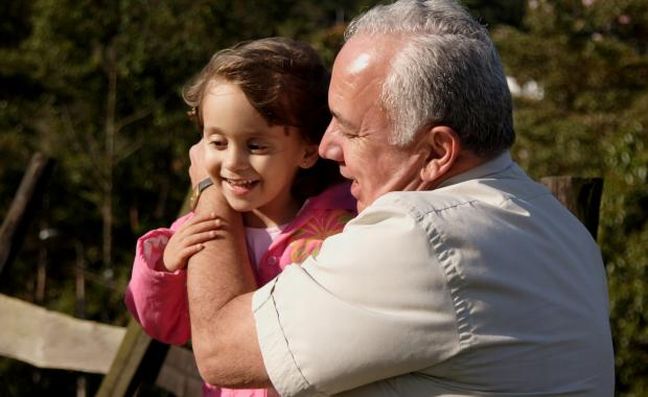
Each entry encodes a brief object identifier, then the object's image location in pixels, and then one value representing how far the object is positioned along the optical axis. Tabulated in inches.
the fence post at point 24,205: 181.9
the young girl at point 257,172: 109.6
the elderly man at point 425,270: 89.3
